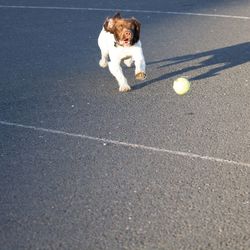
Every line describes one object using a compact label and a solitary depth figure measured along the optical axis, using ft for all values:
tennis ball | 23.04
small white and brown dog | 23.56
